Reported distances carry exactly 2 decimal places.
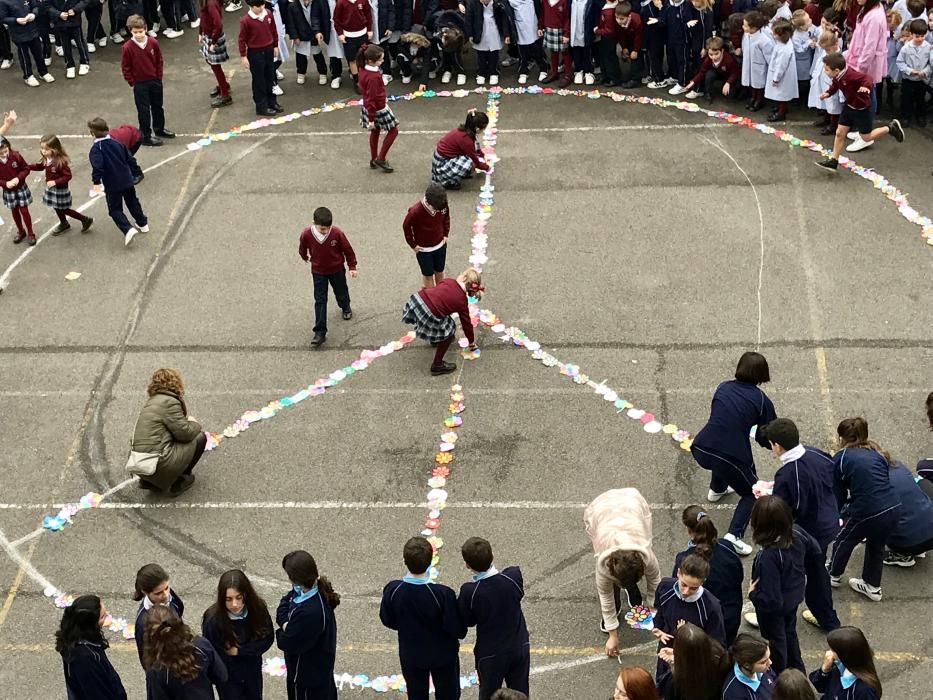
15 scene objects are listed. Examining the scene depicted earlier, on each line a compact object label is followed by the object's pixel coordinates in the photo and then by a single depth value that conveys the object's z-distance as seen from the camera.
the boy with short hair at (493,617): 6.79
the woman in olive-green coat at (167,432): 9.23
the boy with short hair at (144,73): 14.59
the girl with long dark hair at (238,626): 6.61
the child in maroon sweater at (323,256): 10.78
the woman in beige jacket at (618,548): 7.35
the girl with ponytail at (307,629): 6.68
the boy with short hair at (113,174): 12.70
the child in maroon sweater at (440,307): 10.32
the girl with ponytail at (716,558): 7.11
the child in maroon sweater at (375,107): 13.78
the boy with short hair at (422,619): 6.79
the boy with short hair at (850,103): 13.29
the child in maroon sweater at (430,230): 10.98
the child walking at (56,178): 12.74
